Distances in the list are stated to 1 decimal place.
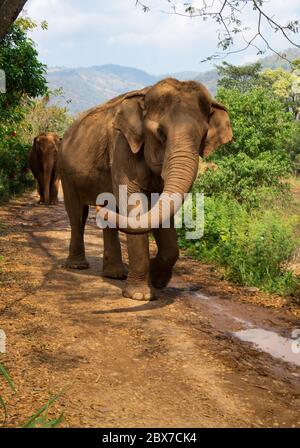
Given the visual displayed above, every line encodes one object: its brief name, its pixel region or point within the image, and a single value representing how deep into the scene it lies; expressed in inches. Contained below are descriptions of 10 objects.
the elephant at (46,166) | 699.4
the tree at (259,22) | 247.3
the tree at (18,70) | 584.7
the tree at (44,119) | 1142.2
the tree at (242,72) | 2657.5
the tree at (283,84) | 2358.5
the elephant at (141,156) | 231.8
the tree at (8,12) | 164.7
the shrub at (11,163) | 654.5
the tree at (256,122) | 520.7
